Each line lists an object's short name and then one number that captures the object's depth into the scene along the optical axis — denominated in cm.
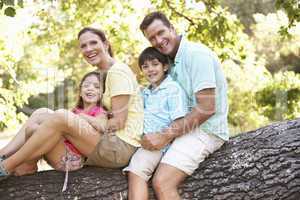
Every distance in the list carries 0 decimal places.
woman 304
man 310
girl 320
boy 311
